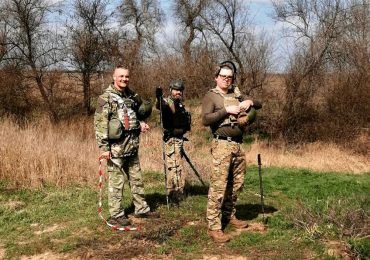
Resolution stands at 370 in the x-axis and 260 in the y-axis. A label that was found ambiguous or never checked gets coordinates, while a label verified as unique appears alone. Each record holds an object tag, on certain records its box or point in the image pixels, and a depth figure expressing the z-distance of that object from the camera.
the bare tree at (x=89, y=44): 22.97
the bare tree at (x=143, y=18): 31.80
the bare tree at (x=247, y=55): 21.33
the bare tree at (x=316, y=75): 20.28
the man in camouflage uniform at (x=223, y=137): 5.17
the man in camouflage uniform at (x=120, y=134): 5.54
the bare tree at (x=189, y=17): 25.78
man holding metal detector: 7.12
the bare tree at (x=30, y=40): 21.84
